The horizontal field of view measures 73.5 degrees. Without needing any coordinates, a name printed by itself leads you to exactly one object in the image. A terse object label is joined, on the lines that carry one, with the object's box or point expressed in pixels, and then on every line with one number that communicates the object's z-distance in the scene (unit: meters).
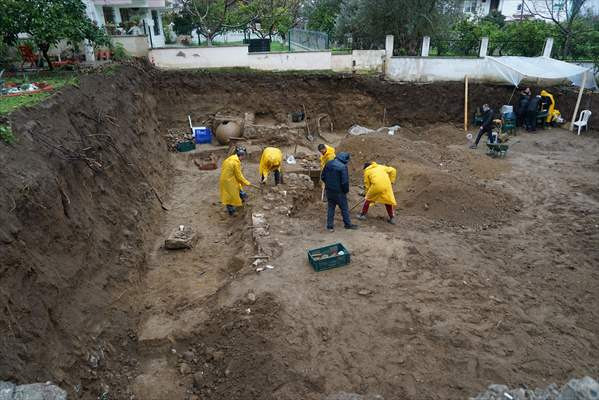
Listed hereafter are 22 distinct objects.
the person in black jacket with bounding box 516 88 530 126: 14.86
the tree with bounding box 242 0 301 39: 23.44
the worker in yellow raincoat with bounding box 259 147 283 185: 9.86
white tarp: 14.76
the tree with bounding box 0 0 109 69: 10.05
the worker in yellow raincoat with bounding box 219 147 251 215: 9.26
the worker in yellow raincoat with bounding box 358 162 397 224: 8.09
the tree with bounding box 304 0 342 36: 23.70
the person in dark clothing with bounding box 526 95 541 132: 14.62
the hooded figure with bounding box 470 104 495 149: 12.93
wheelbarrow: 12.52
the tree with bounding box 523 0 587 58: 18.14
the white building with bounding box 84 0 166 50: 15.62
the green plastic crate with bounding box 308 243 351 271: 6.77
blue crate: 14.63
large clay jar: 14.30
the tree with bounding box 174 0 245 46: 21.13
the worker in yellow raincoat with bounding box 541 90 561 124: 15.08
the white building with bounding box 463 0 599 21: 31.46
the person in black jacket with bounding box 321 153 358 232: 7.65
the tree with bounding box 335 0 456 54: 17.62
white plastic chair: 14.29
